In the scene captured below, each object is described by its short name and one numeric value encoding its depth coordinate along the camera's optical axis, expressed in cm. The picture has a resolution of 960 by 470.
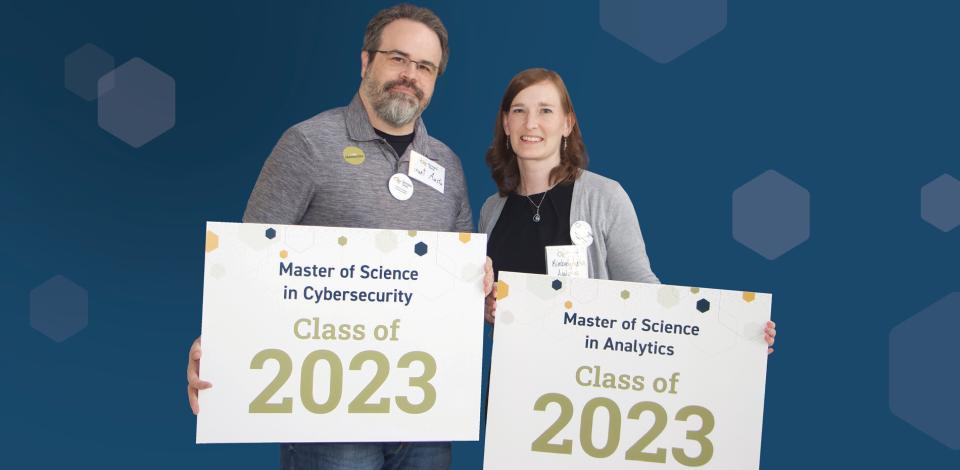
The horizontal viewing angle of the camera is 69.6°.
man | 202
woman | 224
